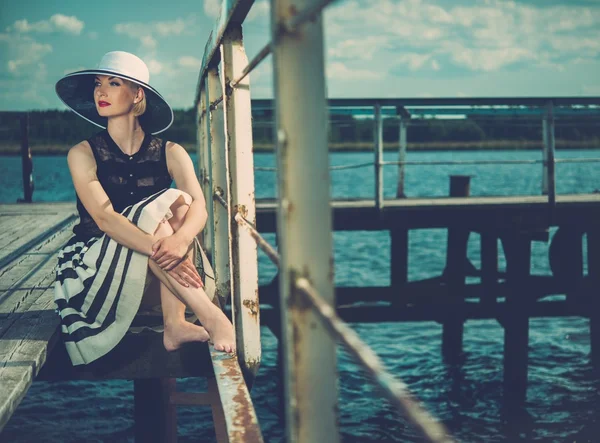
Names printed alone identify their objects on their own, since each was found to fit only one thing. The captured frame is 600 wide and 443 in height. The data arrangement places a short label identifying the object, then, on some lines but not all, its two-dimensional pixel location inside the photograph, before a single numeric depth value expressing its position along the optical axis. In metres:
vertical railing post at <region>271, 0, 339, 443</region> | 1.23
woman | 2.72
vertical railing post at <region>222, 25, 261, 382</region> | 2.41
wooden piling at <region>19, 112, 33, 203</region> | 8.75
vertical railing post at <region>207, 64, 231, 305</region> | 3.47
